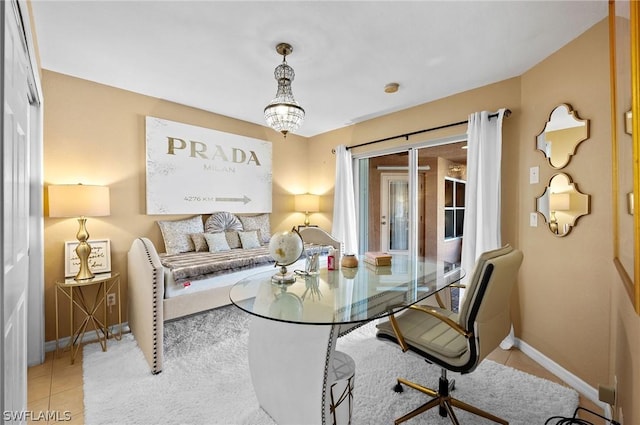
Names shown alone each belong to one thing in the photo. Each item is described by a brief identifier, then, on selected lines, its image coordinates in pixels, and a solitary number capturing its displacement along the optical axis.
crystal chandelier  2.20
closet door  0.97
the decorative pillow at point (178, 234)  3.26
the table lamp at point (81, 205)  2.38
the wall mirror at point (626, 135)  0.93
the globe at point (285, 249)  1.90
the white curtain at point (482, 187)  2.75
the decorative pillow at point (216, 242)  3.40
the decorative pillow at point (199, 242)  3.37
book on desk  2.40
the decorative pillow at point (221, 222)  3.63
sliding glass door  3.74
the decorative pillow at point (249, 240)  3.70
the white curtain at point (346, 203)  4.33
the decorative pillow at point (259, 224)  4.05
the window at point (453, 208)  3.79
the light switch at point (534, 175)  2.47
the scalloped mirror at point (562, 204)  2.10
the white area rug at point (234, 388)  1.75
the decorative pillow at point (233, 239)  3.69
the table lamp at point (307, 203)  4.60
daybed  2.19
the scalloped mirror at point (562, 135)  2.10
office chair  1.40
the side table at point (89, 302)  2.48
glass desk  1.44
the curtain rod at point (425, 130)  2.72
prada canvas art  3.30
